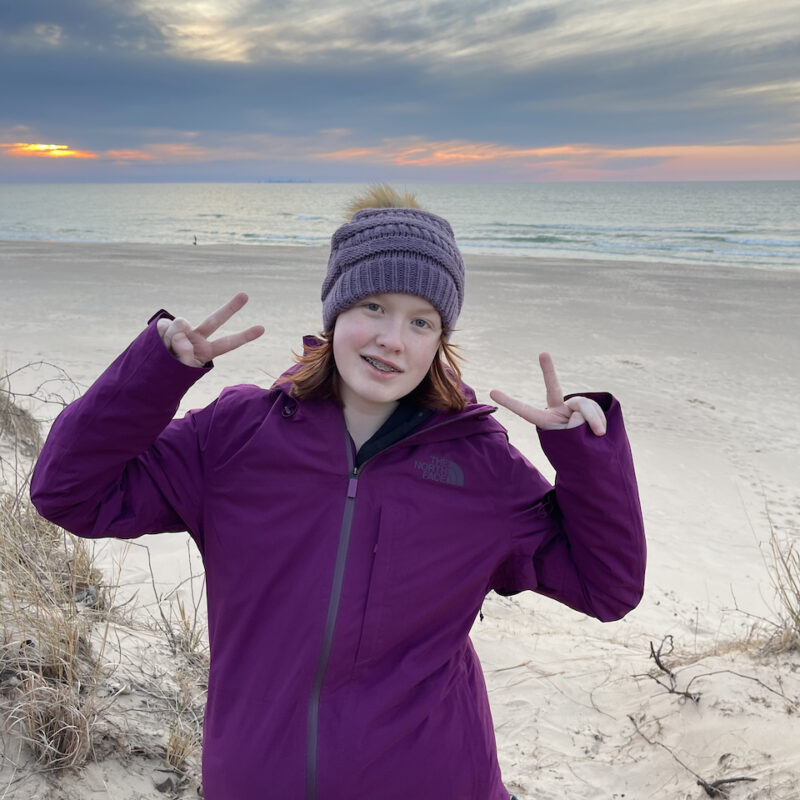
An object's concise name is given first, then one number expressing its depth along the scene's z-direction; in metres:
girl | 1.56
